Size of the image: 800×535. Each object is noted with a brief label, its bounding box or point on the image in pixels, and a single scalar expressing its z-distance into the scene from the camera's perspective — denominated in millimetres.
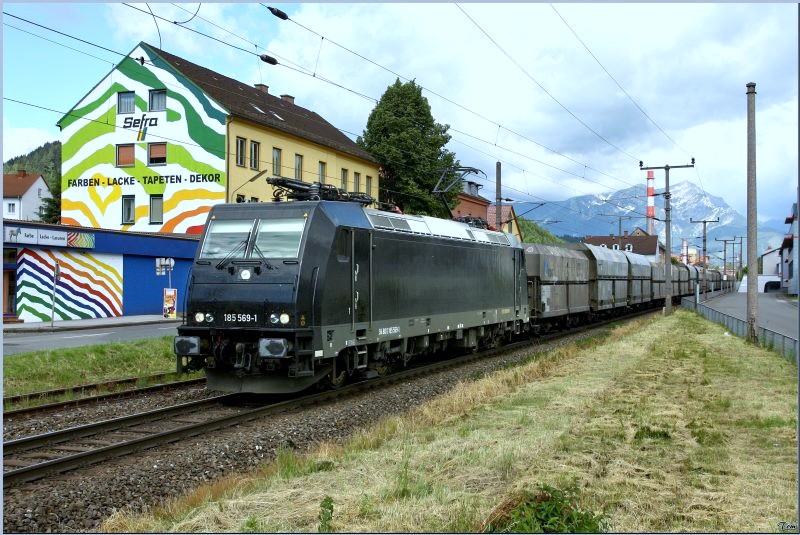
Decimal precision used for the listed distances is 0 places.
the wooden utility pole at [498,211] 31819
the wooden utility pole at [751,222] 20516
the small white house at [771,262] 117812
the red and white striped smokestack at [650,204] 96750
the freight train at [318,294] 11461
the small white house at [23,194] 84062
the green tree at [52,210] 55075
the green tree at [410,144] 48781
